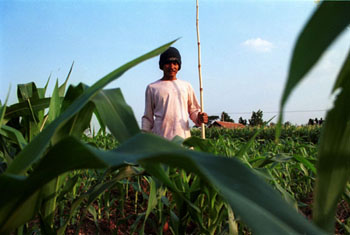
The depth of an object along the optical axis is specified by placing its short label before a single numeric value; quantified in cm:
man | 250
